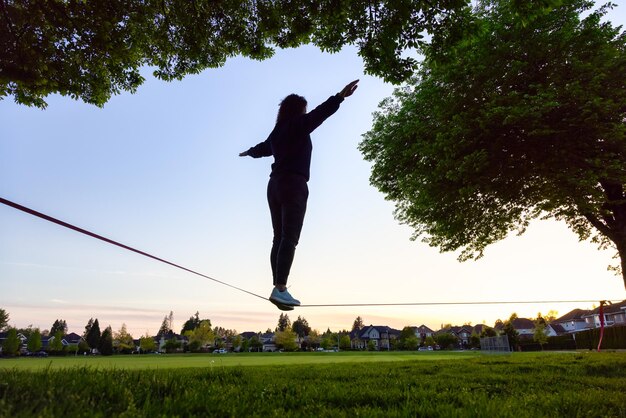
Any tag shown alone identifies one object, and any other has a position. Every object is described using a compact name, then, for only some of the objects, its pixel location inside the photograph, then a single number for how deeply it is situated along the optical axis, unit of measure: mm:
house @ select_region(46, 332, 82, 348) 113012
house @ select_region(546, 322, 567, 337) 114438
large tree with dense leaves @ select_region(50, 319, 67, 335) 158500
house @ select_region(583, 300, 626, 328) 83625
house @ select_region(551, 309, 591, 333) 107750
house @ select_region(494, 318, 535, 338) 120625
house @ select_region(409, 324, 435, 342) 142588
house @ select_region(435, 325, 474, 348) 136250
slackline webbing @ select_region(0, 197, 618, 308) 2611
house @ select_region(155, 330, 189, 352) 127250
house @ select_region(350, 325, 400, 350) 129250
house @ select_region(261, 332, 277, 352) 131350
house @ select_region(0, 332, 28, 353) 107819
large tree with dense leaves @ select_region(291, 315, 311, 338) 161562
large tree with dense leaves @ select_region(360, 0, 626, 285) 11492
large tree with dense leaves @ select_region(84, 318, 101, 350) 93194
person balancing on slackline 4312
